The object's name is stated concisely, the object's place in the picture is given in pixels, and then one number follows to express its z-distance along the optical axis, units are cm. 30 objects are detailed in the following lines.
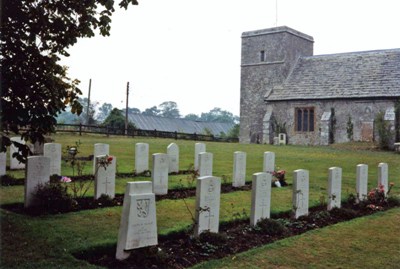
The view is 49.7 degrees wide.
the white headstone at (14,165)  1289
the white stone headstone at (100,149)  1260
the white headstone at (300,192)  888
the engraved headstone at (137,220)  578
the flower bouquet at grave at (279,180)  1278
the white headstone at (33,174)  815
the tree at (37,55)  612
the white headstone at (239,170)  1248
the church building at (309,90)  3114
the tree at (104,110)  11249
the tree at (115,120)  4328
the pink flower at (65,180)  1034
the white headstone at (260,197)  795
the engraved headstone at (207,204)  695
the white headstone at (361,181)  1076
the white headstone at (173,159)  1423
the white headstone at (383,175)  1164
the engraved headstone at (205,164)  1184
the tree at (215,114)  12309
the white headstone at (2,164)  1088
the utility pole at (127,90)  4414
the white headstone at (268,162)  1409
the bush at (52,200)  818
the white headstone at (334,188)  980
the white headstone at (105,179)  934
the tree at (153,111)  10845
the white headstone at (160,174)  1057
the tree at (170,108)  11356
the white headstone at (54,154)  1116
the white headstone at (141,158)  1313
